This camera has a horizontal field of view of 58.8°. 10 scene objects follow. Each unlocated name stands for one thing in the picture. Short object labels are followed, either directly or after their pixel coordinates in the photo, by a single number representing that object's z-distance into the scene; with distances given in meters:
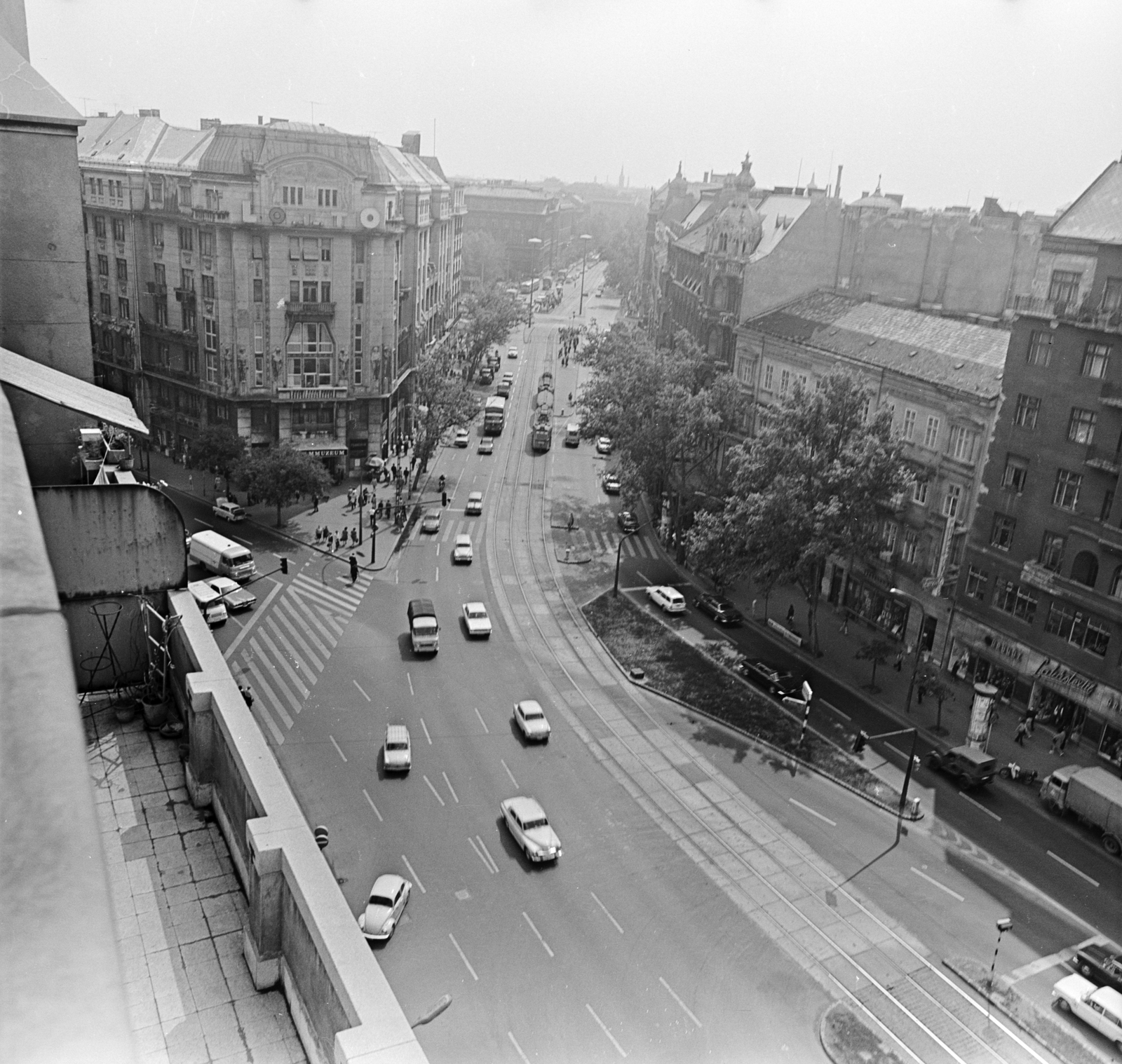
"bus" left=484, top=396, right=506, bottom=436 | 86.06
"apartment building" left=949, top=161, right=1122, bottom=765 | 37.00
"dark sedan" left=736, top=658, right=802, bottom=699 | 41.62
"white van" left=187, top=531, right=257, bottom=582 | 49.88
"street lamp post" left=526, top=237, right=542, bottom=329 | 184.88
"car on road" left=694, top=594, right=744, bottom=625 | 49.38
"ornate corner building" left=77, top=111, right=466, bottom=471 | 61.38
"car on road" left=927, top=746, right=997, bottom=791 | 35.41
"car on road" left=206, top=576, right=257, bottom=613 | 47.03
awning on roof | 11.52
